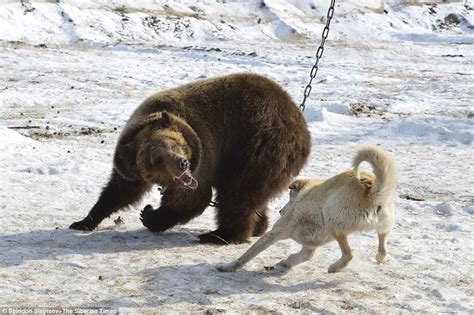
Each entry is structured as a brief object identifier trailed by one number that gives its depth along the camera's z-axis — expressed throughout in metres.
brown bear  12.04
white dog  9.57
